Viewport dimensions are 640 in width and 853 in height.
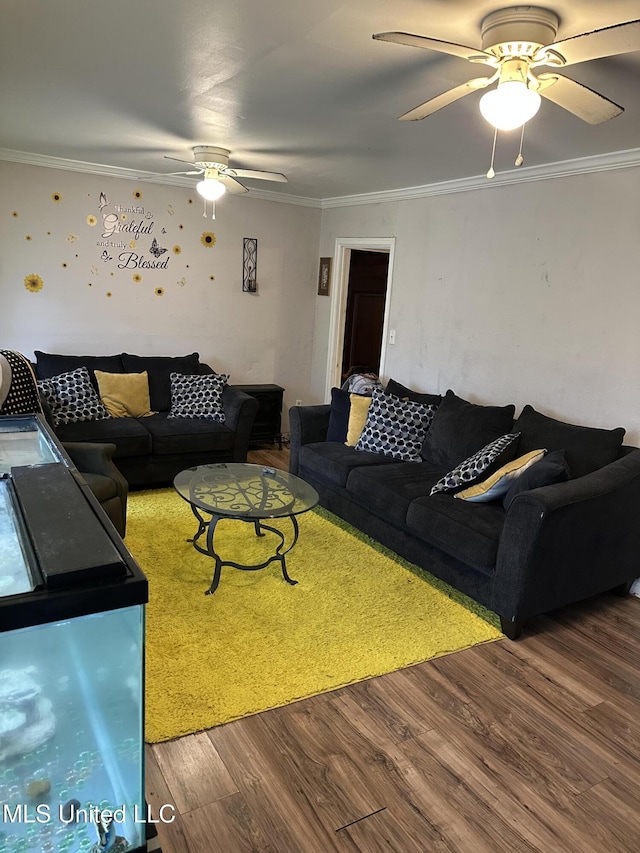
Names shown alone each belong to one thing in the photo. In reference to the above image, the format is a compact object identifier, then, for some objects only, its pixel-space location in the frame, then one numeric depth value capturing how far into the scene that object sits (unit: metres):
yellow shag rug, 2.36
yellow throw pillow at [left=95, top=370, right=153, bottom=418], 4.66
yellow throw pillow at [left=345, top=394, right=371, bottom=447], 4.44
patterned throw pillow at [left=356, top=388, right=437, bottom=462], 4.20
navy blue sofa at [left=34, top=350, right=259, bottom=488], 4.27
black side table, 5.64
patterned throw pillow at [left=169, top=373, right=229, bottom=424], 4.81
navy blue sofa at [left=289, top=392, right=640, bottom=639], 2.76
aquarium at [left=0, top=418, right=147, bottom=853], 1.09
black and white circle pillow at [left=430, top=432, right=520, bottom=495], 3.35
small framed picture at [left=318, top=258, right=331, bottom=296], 5.95
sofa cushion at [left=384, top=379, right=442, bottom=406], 4.43
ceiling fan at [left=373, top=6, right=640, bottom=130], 1.71
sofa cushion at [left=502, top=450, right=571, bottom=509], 2.90
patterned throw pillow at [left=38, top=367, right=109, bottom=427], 4.28
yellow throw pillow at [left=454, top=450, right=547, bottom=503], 3.17
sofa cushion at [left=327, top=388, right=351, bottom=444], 4.56
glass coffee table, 3.05
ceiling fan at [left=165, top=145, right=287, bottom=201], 3.75
